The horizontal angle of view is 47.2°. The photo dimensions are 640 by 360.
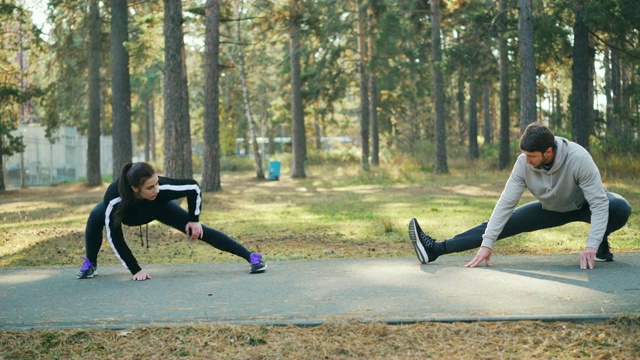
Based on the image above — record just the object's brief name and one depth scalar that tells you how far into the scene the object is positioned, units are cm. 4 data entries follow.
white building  3681
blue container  3666
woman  711
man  655
